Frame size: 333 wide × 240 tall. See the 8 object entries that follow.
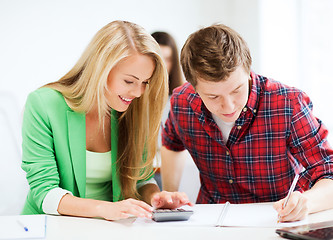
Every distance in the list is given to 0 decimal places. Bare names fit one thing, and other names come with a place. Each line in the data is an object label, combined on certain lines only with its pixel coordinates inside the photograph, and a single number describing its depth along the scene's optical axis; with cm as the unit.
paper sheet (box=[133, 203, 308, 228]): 160
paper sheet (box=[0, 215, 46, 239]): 154
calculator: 163
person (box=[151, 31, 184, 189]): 322
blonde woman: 176
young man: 176
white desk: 153
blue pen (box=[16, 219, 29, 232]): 157
